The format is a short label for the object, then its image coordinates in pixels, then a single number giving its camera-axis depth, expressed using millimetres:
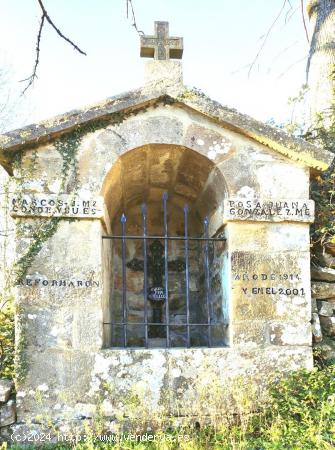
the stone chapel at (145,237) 4145
